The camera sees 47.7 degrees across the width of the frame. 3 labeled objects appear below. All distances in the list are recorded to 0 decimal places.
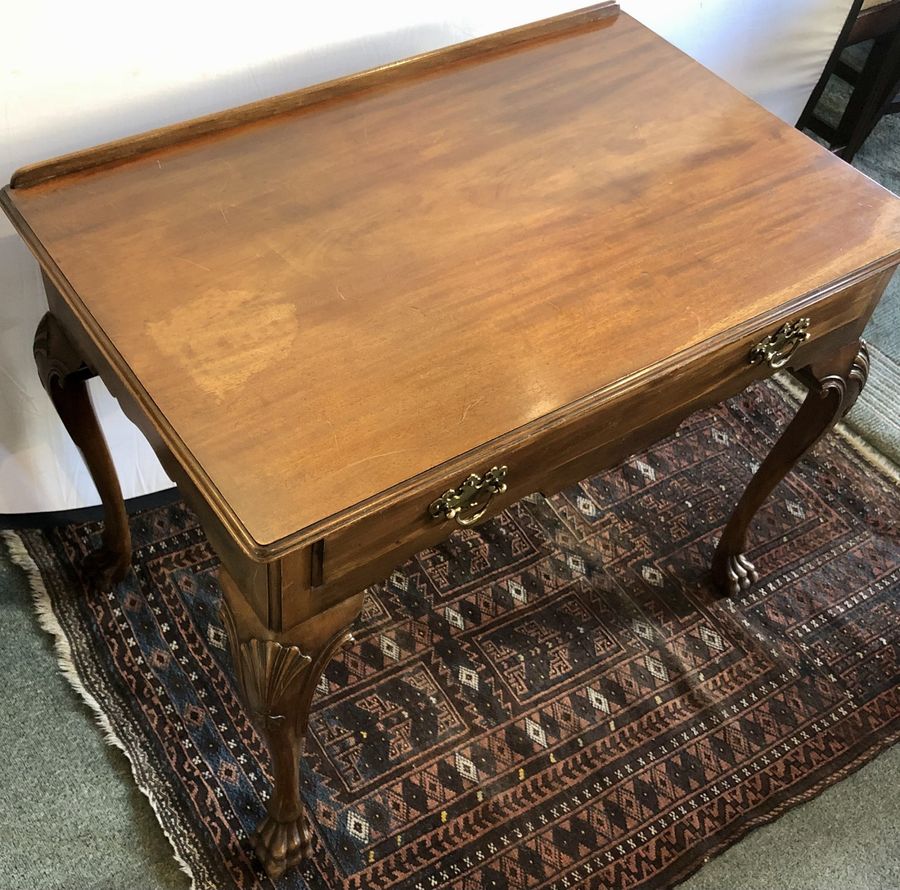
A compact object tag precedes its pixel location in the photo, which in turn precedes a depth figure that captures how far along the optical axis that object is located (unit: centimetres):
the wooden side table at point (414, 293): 91
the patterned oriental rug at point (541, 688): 135
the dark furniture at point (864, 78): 198
